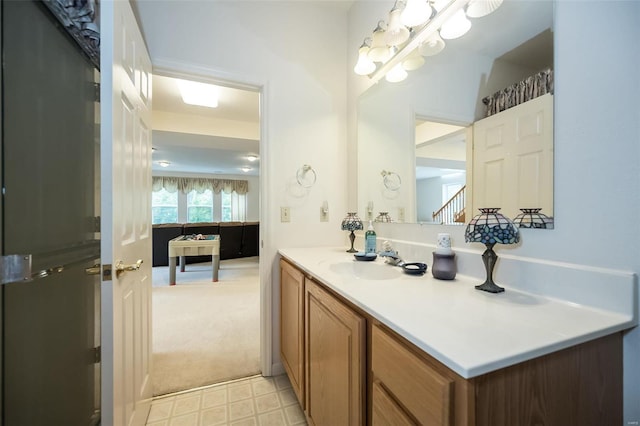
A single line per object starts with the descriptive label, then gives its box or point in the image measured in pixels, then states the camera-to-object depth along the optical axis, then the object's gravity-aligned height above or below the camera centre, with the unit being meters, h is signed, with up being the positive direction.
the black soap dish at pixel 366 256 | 1.43 -0.25
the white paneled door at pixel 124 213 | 0.90 +0.00
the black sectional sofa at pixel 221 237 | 5.09 -0.55
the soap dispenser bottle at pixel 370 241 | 1.53 -0.17
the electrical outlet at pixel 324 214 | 1.92 -0.01
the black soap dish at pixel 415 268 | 1.10 -0.24
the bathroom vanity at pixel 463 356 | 0.48 -0.32
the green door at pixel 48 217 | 0.89 -0.02
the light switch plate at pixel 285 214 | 1.80 -0.01
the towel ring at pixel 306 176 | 1.86 +0.27
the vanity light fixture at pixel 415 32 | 1.11 +0.91
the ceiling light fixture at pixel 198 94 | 2.63 +1.29
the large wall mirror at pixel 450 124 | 0.89 +0.47
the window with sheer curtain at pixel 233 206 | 8.86 +0.22
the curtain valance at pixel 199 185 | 8.05 +0.91
